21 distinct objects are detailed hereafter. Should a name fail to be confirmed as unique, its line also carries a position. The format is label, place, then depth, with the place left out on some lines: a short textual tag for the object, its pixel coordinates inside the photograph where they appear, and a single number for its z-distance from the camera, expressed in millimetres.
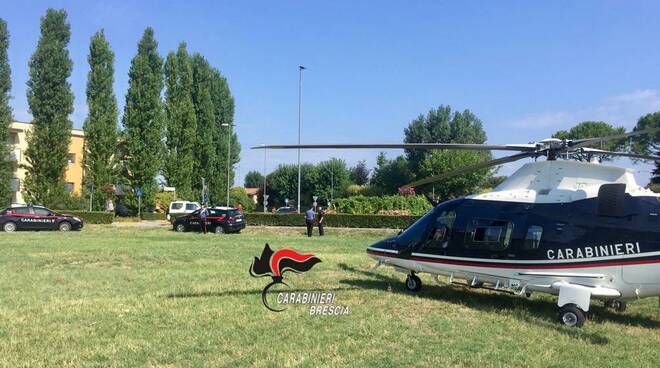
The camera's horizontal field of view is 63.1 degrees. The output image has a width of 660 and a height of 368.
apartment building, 54500
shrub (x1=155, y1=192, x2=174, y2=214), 48031
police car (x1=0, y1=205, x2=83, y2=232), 27766
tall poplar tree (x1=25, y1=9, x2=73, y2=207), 41531
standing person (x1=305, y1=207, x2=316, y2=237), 25953
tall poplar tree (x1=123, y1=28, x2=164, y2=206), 46531
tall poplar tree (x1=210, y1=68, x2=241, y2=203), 56750
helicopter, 7965
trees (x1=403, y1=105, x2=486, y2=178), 69688
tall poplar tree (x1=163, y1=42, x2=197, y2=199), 49156
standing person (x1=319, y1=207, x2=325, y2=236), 26716
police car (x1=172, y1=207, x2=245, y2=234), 28516
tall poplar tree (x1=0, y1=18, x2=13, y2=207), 40281
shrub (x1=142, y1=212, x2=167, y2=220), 44656
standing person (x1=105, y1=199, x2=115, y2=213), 44000
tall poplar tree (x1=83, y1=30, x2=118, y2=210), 44753
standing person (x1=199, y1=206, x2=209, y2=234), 28453
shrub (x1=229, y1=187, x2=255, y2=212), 62938
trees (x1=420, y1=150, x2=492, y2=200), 61406
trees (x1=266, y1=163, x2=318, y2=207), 84062
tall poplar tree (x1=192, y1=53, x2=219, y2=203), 53012
